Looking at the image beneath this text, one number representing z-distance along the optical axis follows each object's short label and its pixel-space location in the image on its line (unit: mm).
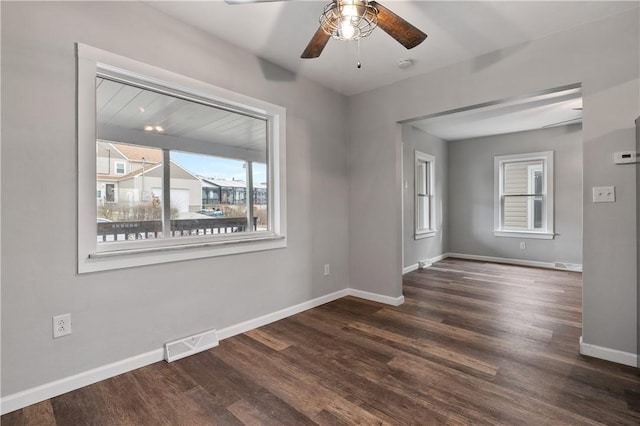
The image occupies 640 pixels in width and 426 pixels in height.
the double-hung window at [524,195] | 5629
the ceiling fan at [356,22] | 1661
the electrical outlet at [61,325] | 1861
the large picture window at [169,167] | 2006
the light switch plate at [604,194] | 2266
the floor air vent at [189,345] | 2295
